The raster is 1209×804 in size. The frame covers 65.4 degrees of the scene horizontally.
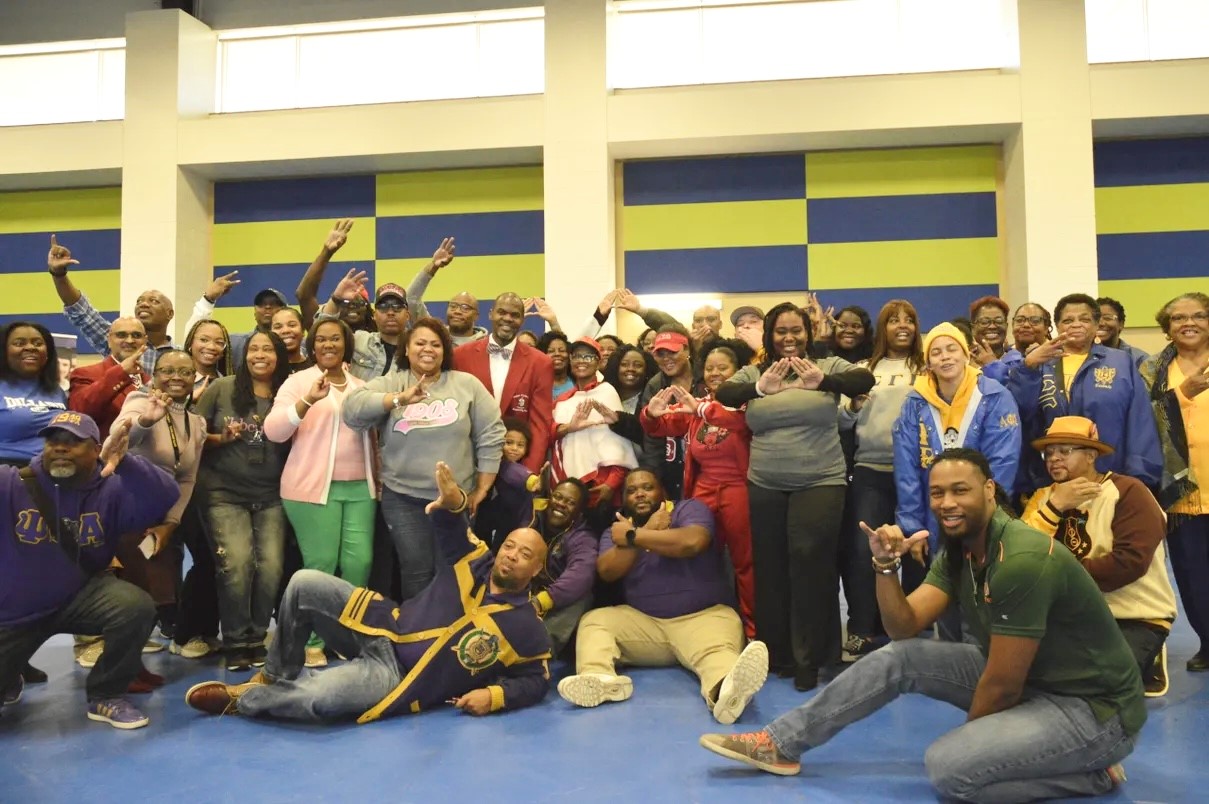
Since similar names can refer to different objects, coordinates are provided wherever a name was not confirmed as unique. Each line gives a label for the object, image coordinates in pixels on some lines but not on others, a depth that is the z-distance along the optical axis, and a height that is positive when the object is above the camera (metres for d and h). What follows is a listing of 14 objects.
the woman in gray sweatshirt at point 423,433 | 4.54 +0.05
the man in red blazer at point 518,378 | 5.21 +0.36
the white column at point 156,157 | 10.70 +3.33
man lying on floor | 3.92 -0.84
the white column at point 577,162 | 10.10 +3.02
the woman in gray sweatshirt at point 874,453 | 4.68 -0.07
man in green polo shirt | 2.94 -0.75
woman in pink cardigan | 4.70 -0.17
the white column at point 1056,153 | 9.58 +2.89
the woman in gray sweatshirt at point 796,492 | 4.46 -0.25
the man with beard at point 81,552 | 3.82 -0.43
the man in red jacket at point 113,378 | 4.68 +0.36
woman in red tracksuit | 4.84 -0.08
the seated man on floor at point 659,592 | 4.55 -0.77
